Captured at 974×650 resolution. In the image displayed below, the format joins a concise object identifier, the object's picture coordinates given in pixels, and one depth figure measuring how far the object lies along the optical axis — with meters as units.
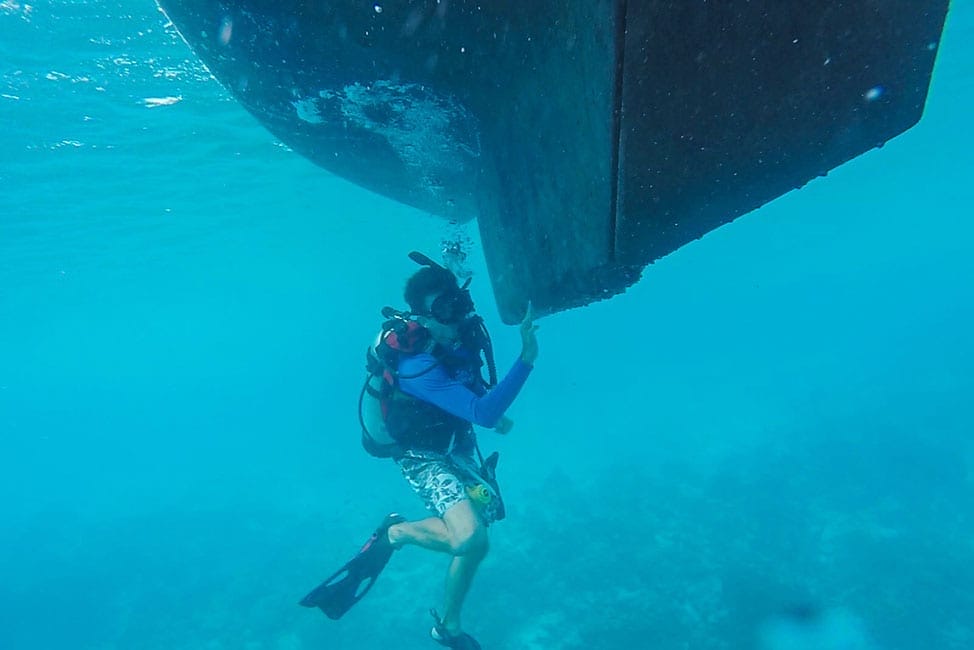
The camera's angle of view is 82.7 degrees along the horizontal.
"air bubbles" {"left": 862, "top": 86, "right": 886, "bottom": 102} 2.09
